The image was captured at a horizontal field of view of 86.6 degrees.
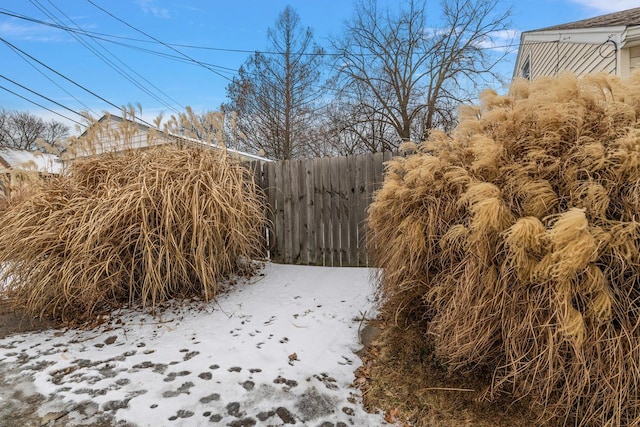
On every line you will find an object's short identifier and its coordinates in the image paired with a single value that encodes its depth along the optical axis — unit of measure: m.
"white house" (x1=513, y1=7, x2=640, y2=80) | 5.15
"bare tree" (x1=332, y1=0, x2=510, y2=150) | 13.91
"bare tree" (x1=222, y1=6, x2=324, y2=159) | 15.71
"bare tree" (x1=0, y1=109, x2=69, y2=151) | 22.14
